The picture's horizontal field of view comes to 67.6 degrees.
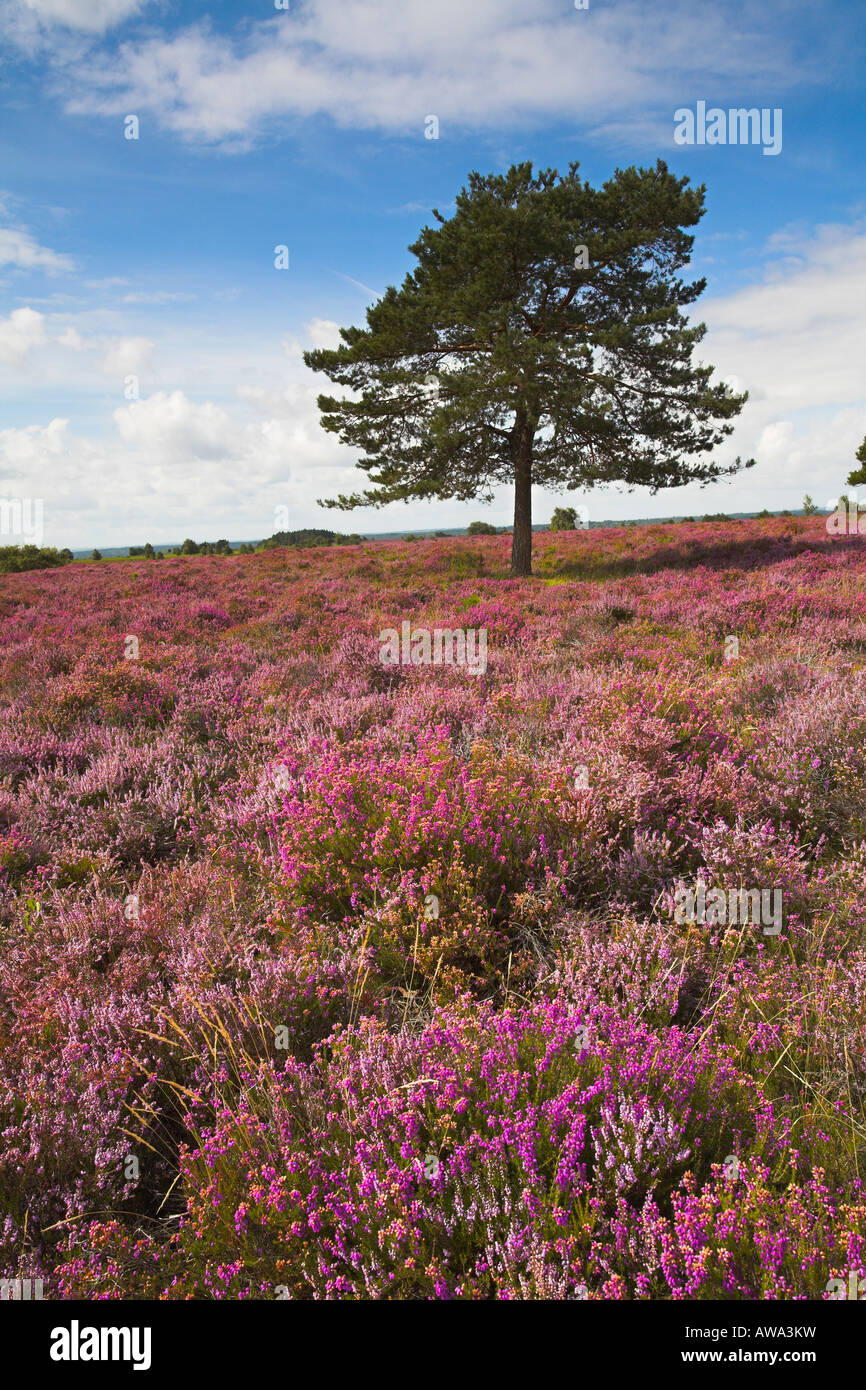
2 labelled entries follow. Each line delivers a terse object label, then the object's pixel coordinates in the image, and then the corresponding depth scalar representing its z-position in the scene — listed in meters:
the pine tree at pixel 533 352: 13.98
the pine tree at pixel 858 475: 45.44
